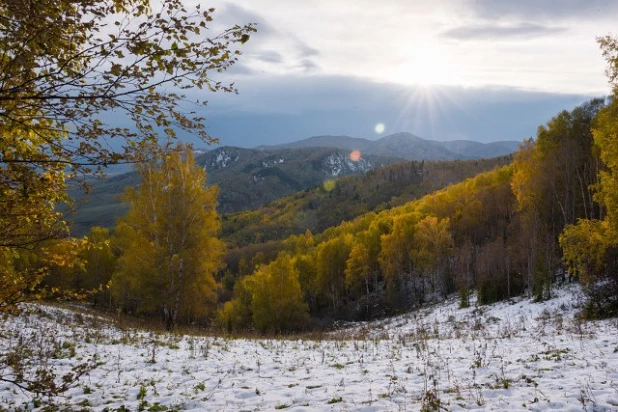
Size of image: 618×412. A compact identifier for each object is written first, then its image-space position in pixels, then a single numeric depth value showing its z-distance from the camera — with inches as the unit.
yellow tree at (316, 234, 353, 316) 2539.4
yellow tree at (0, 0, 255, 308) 138.8
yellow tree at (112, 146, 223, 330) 760.3
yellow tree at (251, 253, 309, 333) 1400.1
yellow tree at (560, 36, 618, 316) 563.5
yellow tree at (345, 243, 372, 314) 2331.4
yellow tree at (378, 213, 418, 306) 2260.1
